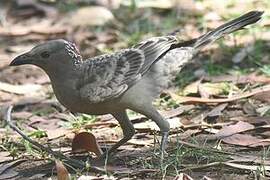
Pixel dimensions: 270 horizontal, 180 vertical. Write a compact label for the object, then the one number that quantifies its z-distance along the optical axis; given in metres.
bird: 8.78
